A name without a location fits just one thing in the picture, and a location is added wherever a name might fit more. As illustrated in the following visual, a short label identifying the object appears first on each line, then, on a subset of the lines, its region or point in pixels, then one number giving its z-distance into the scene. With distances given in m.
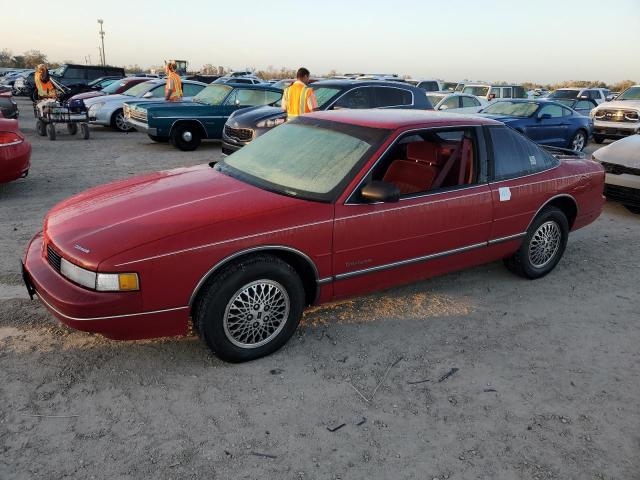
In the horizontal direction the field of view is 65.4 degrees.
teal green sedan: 11.28
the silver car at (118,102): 13.95
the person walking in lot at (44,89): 11.89
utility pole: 65.00
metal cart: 11.85
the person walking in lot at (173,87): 12.04
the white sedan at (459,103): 14.30
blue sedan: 11.48
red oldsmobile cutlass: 2.89
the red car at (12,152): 6.52
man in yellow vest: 8.02
